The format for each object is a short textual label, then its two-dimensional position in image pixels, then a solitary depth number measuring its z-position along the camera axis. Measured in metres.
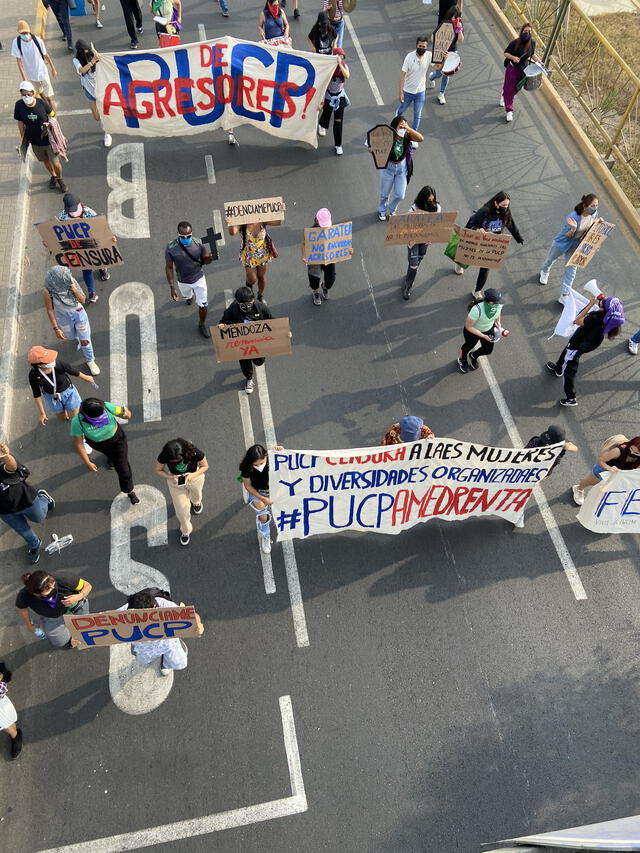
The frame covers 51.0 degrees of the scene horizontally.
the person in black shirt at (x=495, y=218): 9.16
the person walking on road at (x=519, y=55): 12.27
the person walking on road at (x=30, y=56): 11.43
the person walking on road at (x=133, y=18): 13.69
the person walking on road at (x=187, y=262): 8.55
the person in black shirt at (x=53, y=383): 7.45
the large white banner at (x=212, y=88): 10.86
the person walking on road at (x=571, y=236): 9.51
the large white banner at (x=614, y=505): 7.30
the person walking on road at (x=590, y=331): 8.36
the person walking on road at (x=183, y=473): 6.82
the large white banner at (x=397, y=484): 6.63
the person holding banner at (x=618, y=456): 7.28
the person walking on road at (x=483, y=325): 8.36
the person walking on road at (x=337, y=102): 11.28
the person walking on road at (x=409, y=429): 7.10
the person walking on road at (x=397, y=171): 9.86
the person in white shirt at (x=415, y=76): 11.41
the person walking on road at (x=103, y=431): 6.98
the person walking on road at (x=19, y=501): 6.79
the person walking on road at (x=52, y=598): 6.12
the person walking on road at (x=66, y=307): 8.14
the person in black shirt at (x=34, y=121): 10.25
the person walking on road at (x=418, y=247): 9.27
